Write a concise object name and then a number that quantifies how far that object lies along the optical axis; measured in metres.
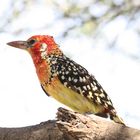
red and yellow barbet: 6.08
